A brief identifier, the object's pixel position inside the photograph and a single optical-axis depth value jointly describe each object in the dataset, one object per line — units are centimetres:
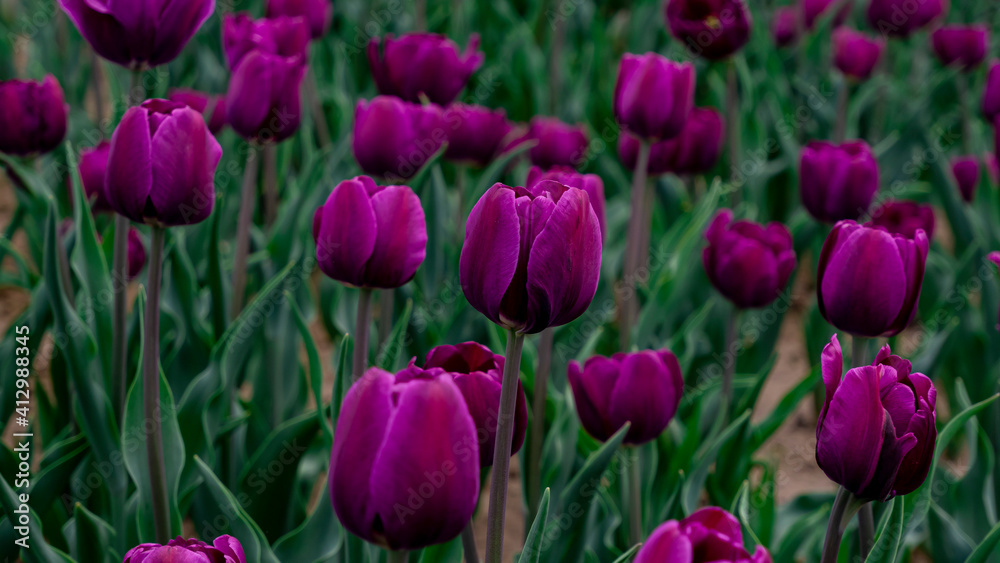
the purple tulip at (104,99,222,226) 134
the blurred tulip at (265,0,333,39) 193
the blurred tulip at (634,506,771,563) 116
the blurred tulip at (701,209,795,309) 153
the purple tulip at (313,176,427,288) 135
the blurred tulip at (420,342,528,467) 127
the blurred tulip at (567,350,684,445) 141
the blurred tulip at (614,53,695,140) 158
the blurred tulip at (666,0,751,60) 170
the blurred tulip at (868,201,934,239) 162
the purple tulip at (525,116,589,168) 175
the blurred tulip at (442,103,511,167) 169
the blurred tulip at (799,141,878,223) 161
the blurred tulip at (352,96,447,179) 152
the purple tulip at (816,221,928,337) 134
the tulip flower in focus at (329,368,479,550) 118
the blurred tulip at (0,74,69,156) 154
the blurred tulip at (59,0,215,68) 139
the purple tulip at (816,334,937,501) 125
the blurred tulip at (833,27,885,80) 225
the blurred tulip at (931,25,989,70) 234
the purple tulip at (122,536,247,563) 123
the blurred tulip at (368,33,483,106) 167
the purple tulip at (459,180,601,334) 123
